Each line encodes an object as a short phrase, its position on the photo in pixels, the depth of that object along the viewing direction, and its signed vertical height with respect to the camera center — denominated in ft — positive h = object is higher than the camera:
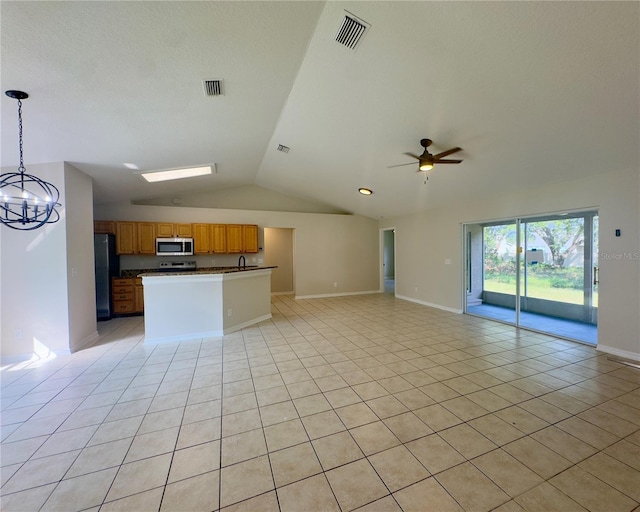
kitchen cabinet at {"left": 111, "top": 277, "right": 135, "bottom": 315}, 19.15 -3.13
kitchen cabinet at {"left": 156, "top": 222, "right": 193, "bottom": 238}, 20.42 +1.80
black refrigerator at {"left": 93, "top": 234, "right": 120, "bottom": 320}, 18.09 -1.29
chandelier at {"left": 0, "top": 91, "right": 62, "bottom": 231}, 11.27 +2.66
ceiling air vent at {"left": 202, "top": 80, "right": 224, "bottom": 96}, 8.55 +5.60
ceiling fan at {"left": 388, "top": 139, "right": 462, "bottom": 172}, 10.91 +3.82
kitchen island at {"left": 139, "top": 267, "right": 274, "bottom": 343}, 13.76 -2.86
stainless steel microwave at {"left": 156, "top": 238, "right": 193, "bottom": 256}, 20.17 +0.52
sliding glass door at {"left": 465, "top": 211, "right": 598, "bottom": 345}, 13.65 -1.29
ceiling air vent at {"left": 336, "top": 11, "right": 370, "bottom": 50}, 7.01 +6.19
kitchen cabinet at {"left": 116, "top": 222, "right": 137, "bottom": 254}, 19.35 +1.17
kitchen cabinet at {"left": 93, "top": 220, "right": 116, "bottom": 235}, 18.90 +1.94
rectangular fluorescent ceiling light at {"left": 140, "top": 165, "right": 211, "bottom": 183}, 16.11 +5.11
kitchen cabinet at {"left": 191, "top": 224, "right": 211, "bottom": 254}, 21.36 +1.19
